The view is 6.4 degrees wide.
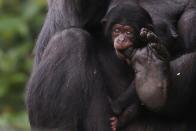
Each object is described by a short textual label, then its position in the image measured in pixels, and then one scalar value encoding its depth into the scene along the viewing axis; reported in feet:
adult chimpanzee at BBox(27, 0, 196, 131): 25.37
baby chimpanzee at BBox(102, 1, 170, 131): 24.61
